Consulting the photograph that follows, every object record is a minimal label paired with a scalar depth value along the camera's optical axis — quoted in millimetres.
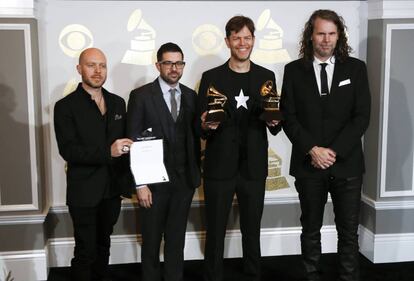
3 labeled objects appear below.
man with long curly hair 3266
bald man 3232
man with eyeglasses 3229
